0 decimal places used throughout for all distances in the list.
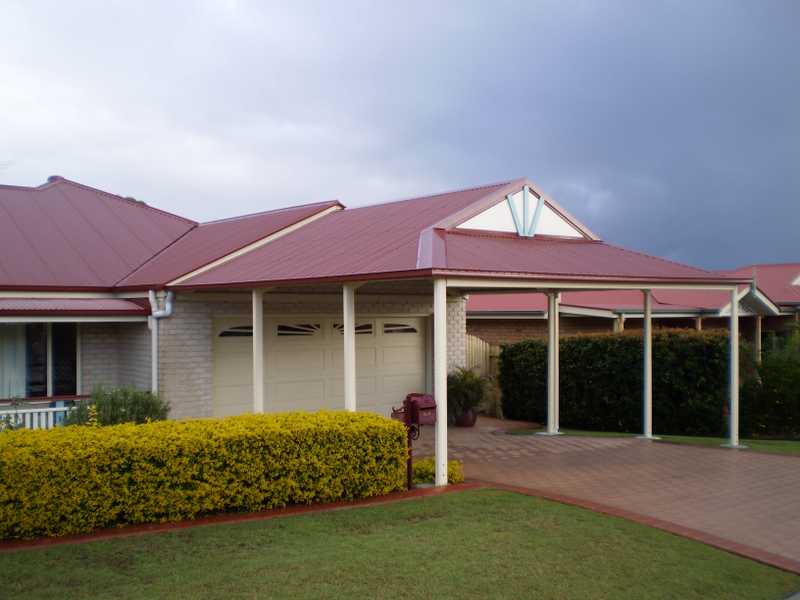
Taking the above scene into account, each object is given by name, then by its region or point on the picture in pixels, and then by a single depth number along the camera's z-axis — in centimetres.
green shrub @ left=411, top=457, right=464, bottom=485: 955
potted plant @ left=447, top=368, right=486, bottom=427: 1557
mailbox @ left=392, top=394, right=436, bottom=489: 940
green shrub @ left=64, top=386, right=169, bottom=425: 1084
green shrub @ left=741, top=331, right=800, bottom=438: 1509
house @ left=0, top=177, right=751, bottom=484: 1071
